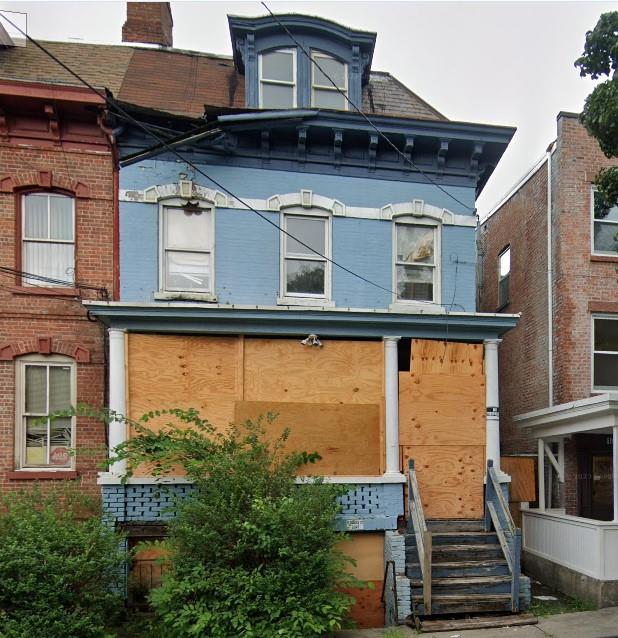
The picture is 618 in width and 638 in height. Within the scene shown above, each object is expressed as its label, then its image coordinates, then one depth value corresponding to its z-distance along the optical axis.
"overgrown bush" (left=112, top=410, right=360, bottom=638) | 6.52
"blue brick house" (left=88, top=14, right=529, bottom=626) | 8.58
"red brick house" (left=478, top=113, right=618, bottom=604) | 10.36
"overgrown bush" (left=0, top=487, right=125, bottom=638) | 6.46
